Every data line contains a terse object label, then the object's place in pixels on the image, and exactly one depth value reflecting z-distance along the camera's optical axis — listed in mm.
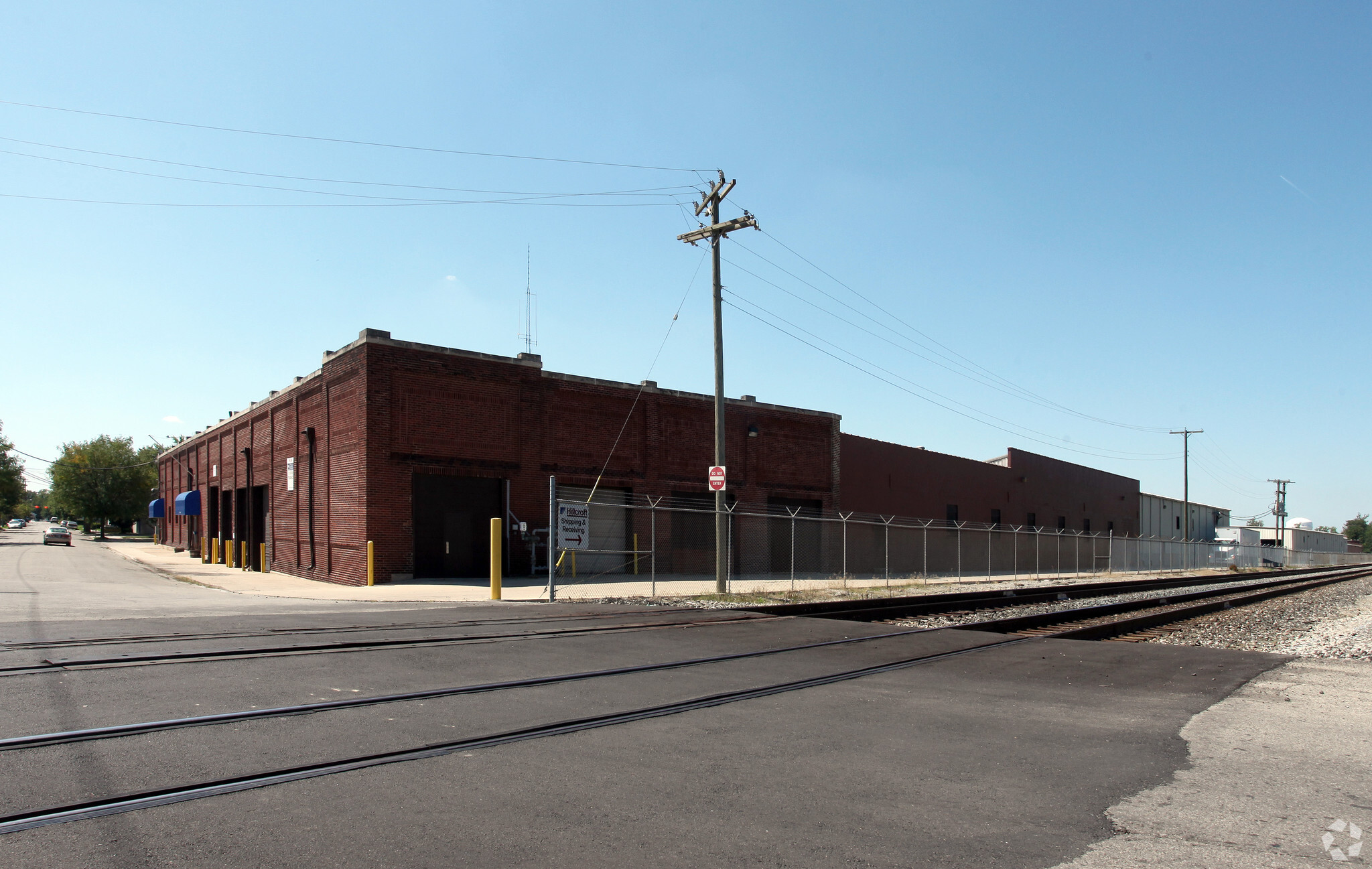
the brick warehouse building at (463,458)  25500
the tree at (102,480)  82438
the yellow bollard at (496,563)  19094
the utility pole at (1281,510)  111688
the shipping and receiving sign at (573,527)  24797
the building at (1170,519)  74188
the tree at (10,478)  71812
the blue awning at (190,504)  46125
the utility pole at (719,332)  22359
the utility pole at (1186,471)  66500
